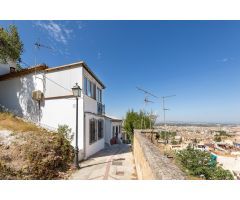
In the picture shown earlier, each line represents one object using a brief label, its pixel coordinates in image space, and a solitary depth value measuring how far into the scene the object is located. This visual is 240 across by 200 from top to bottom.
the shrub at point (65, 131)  9.31
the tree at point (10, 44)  12.25
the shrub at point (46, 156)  6.27
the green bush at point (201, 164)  9.21
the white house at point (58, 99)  9.84
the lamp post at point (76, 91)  7.89
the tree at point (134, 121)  13.55
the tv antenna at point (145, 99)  12.22
